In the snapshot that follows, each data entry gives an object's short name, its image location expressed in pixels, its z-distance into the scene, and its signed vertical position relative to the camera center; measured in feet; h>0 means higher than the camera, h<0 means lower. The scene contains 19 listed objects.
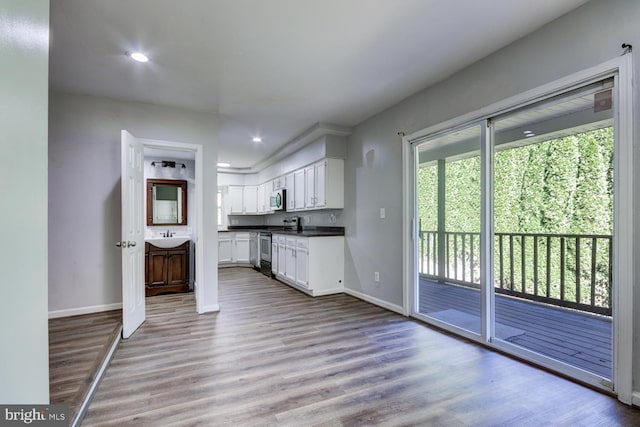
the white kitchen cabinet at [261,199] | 24.93 +1.30
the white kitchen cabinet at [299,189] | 18.19 +1.53
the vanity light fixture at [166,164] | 19.04 +3.17
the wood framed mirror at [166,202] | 18.97 +0.81
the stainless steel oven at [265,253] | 20.31 -2.60
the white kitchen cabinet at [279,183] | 20.95 +2.24
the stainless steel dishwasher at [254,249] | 22.63 -2.66
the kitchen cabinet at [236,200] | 26.50 +1.27
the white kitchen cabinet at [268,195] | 23.39 +1.51
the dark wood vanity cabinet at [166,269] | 15.42 -2.78
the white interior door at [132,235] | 9.81 -0.69
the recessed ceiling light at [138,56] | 8.54 +4.48
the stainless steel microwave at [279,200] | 20.57 +1.00
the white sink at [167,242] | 15.60 -1.38
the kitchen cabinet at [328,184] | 15.74 +1.59
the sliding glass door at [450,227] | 10.02 -0.46
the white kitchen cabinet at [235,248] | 24.50 -2.68
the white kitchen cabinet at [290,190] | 19.38 +1.58
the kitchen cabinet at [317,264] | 15.25 -2.55
